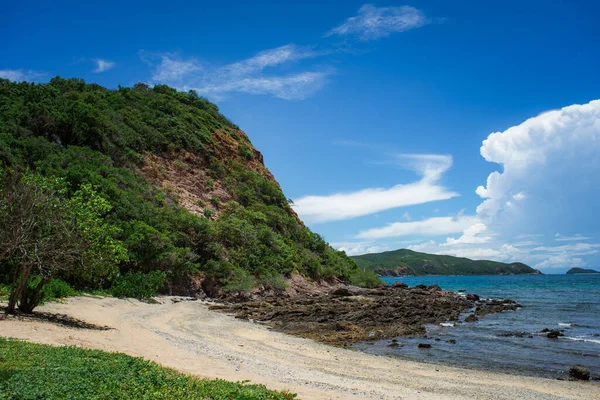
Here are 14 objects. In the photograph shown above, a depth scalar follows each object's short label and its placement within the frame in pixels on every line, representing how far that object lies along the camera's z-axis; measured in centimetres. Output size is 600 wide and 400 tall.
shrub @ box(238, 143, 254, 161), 6262
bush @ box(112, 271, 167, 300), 2764
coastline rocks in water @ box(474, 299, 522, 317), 3472
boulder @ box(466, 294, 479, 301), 4581
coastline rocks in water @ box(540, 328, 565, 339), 2248
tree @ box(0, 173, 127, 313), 1404
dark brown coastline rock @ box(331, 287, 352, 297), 3778
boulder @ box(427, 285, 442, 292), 5140
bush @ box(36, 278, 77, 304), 2025
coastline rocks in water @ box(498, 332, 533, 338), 2308
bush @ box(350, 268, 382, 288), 5888
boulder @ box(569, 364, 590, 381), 1412
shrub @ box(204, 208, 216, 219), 4492
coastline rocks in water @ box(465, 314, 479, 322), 2908
